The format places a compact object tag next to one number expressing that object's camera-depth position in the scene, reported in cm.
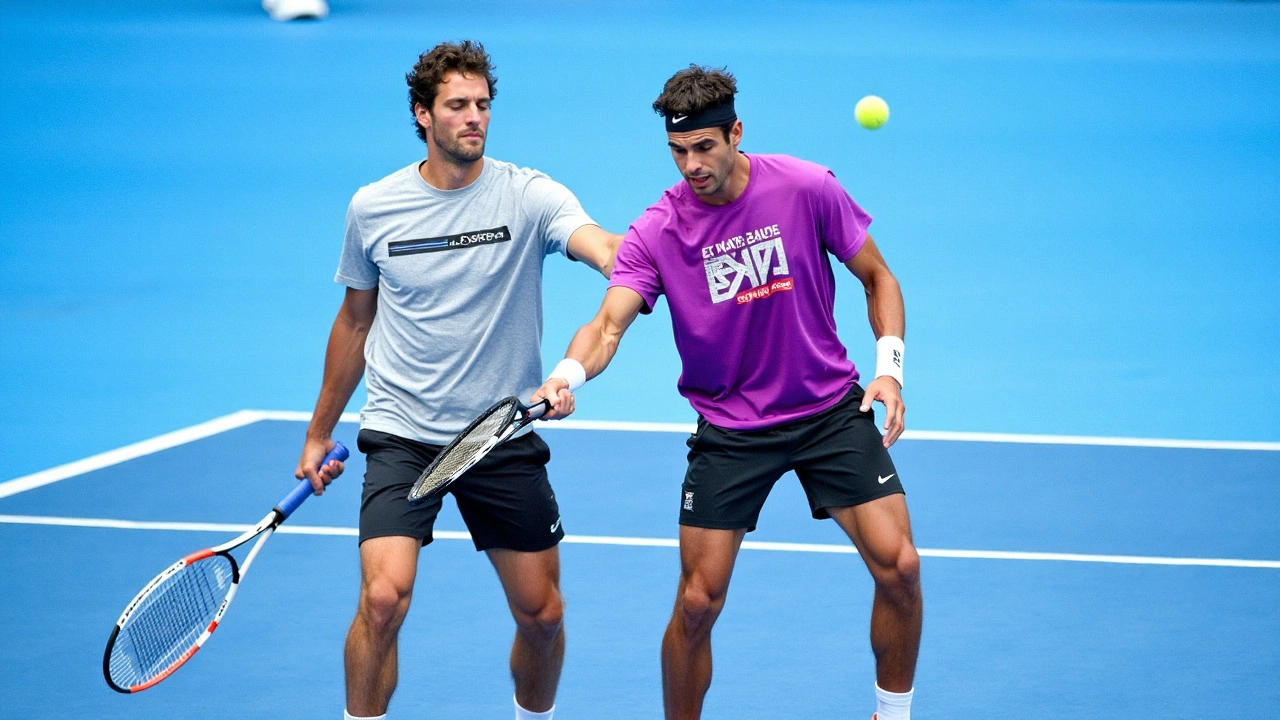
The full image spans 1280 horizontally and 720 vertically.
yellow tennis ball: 3173
